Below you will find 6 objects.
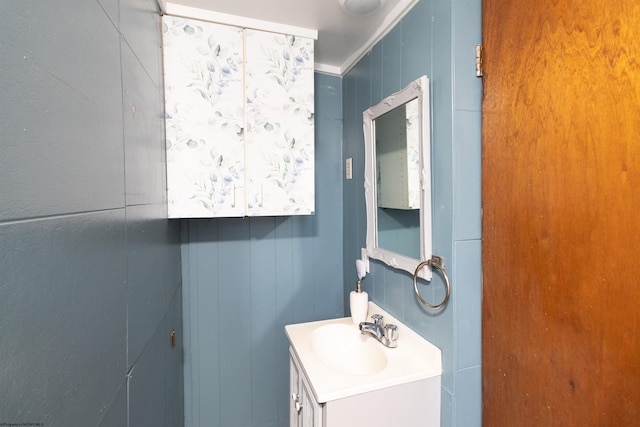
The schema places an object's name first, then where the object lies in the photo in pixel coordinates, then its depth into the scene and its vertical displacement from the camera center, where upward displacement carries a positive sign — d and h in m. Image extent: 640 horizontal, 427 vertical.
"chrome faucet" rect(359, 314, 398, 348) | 1.15 -0.52
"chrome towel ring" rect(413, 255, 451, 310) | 0.95 -0.24
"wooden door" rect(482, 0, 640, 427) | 0.59 -0.02
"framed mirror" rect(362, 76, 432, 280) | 1.04 +0.12
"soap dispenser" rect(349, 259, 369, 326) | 1.36 -0.47
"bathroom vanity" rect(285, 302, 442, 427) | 0.90 -0.61
